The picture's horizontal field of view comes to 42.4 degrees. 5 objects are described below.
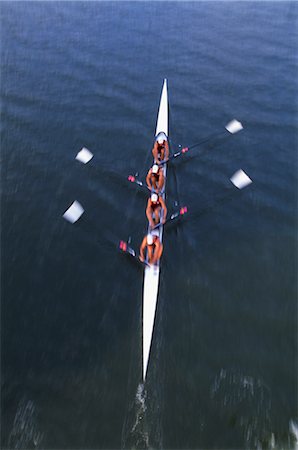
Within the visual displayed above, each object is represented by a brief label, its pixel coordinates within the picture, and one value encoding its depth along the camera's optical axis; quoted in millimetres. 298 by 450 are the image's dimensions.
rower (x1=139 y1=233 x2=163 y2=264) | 14624
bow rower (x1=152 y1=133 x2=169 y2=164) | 19047
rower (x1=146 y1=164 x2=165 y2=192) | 17234
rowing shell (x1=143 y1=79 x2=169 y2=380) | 12489
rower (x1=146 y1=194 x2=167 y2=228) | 15945
